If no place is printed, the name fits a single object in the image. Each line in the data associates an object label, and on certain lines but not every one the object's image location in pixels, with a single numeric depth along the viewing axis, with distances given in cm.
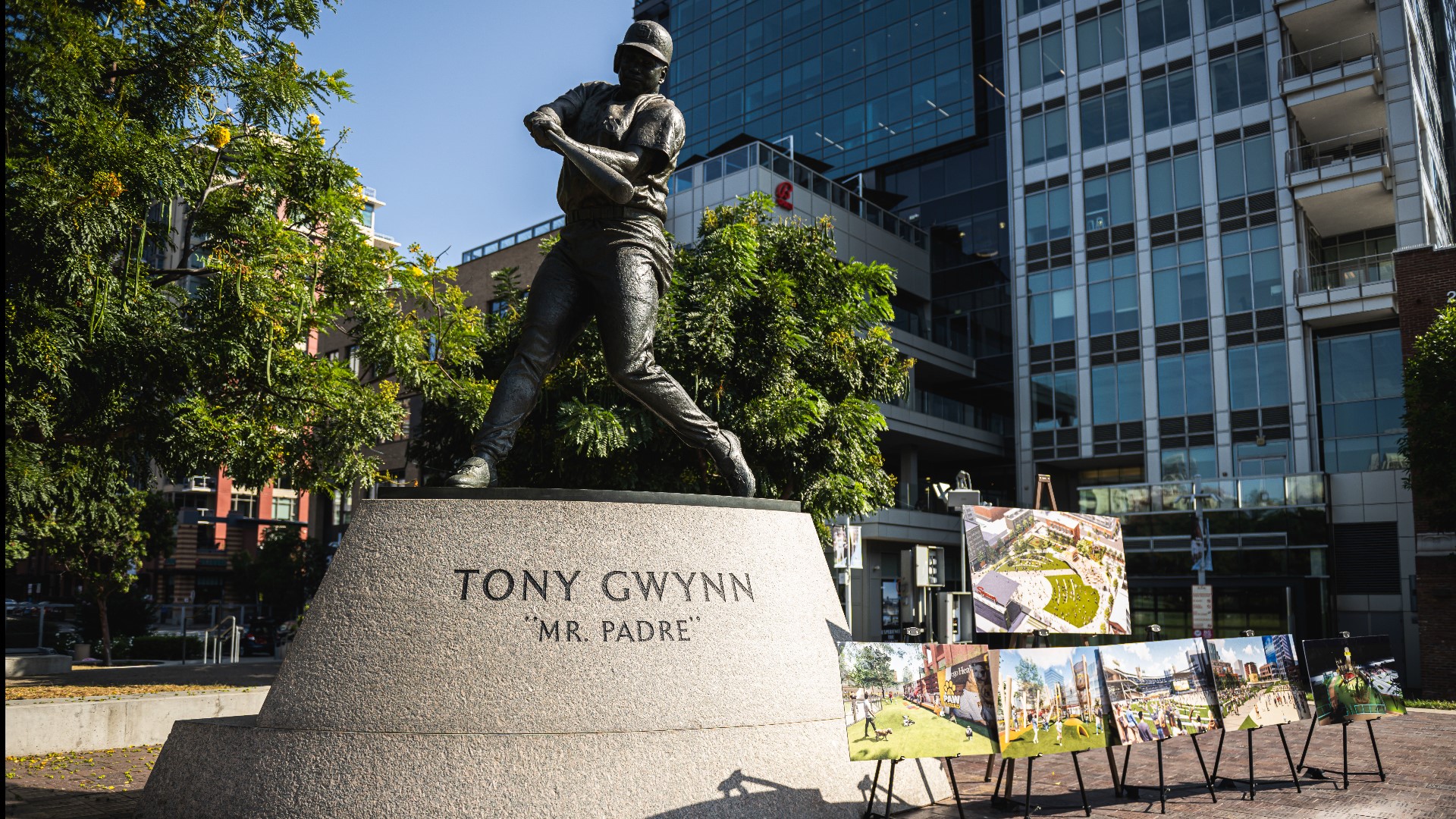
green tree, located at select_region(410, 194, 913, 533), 1883
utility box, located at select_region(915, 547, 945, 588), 2212
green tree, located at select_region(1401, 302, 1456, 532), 2345
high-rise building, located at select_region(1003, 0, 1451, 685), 3328
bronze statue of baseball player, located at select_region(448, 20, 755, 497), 731
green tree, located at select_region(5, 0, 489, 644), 987
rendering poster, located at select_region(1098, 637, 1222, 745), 770
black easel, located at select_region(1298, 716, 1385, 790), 902
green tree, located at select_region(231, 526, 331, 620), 4219
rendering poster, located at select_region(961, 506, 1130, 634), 847
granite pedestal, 581
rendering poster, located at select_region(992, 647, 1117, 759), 697
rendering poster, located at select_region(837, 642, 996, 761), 642
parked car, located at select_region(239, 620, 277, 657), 3494
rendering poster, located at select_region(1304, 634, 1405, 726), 921
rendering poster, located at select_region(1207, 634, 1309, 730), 852
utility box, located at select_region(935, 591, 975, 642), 2322
